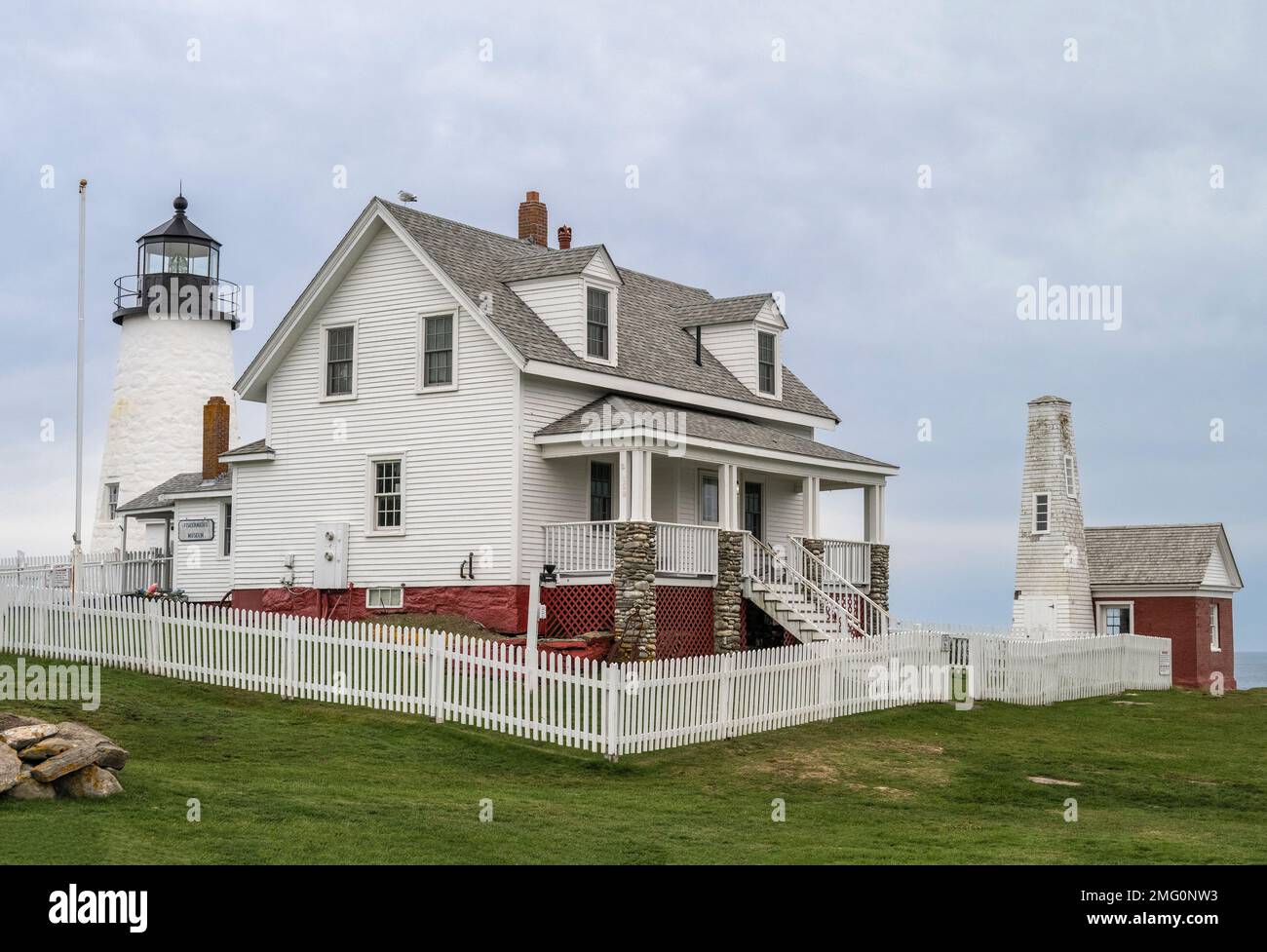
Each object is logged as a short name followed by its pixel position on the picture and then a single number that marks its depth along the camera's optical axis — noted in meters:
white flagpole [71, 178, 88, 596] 30.69
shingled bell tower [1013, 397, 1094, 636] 43.97
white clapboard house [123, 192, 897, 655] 29.34
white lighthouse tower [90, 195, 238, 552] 44.84
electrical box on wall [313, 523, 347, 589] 31.55
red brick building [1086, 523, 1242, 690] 46.38
